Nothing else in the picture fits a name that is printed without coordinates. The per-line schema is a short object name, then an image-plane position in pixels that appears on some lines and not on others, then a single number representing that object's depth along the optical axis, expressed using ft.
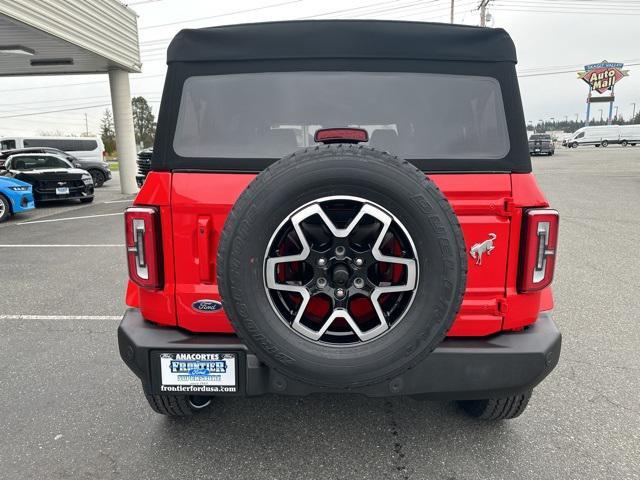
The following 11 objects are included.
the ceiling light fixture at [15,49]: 40.78
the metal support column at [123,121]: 51.19
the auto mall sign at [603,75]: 188.44
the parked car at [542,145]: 120.78
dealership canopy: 33.71
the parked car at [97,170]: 66.03
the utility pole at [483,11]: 130.62
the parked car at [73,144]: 71.56
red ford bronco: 6.02
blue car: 32.58
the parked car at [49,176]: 40.14
